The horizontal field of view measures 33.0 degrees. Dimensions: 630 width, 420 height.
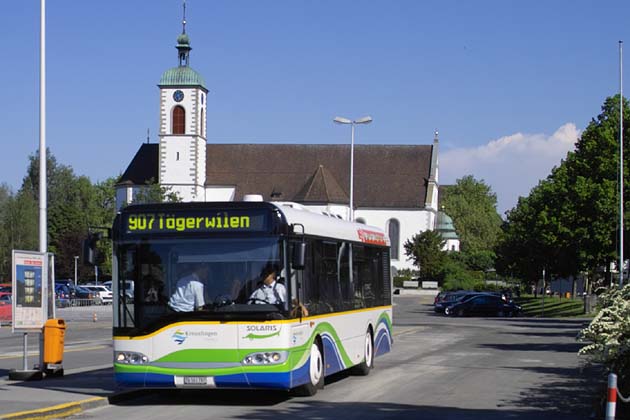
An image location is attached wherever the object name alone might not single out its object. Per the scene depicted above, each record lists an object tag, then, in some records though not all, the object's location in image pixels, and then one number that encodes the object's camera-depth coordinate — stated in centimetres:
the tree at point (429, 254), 10025
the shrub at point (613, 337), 1278
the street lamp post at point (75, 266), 9372
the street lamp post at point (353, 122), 5000
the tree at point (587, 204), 5397
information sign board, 1680
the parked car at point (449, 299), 5925
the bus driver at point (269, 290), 1354
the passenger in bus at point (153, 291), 1374
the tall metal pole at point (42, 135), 1789
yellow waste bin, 1727
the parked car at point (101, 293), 7125
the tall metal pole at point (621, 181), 4662
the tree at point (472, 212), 15812
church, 10212
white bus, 1344
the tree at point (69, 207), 10244
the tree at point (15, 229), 9531
